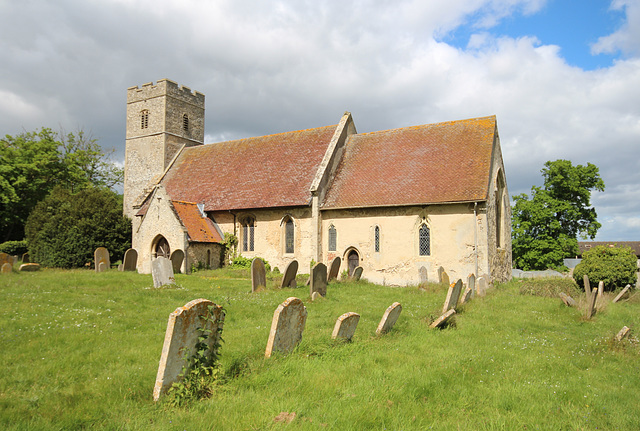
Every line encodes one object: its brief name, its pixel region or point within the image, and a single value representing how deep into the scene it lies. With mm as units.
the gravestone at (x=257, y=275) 14055
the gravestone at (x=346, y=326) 7375
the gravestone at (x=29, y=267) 18909
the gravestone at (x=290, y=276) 14602
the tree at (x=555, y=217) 33469
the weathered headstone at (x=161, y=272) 14172
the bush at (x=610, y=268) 18516
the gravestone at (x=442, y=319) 9255
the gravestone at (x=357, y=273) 18006
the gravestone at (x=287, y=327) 6379
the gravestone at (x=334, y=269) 17766
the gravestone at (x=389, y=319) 8336
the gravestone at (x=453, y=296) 10539
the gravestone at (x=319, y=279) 12953
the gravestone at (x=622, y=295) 15278
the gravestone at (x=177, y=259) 21025
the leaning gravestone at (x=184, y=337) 5043
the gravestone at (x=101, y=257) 21156
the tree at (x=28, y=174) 32875
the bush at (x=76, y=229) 24828
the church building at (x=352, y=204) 20031
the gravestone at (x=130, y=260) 22266
